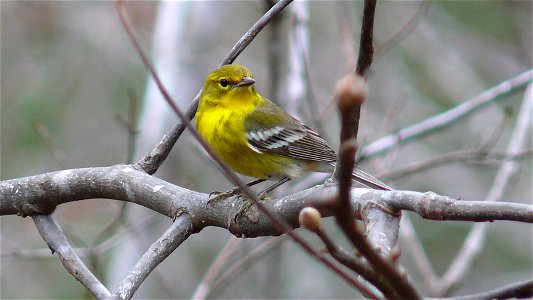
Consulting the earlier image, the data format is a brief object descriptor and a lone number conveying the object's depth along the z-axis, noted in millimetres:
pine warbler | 7812
